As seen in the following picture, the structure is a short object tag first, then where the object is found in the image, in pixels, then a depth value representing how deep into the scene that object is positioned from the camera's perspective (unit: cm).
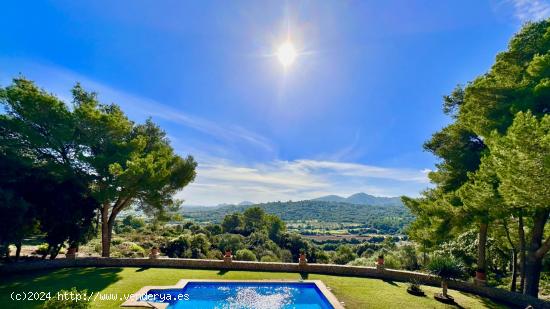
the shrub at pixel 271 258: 3434
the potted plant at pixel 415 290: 1335
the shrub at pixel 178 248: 2906
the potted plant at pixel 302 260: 1766
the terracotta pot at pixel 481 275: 1435
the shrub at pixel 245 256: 3288
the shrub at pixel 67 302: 676
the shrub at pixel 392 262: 2864
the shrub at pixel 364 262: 2940
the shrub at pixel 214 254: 3346
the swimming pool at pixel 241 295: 1192
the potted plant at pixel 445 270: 1293
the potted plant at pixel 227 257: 1773
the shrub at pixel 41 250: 2097
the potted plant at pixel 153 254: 1798
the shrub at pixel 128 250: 2691
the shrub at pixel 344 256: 4669
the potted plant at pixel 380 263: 1681
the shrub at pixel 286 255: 4598
